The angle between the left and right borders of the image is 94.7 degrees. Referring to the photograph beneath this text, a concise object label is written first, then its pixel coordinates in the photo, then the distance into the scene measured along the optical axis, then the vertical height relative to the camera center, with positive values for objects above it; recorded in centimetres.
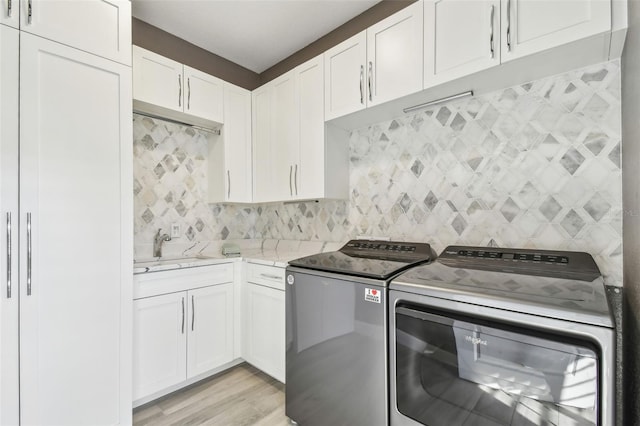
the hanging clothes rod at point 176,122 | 232 +79
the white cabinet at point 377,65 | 167 +95
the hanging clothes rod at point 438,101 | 168 +69
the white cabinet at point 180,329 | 189 -80
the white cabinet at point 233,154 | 260 +56
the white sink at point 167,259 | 225 -36
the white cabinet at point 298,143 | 219 +58
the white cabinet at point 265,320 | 209 -78
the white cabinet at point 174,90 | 211 +97
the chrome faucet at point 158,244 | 242 -23
